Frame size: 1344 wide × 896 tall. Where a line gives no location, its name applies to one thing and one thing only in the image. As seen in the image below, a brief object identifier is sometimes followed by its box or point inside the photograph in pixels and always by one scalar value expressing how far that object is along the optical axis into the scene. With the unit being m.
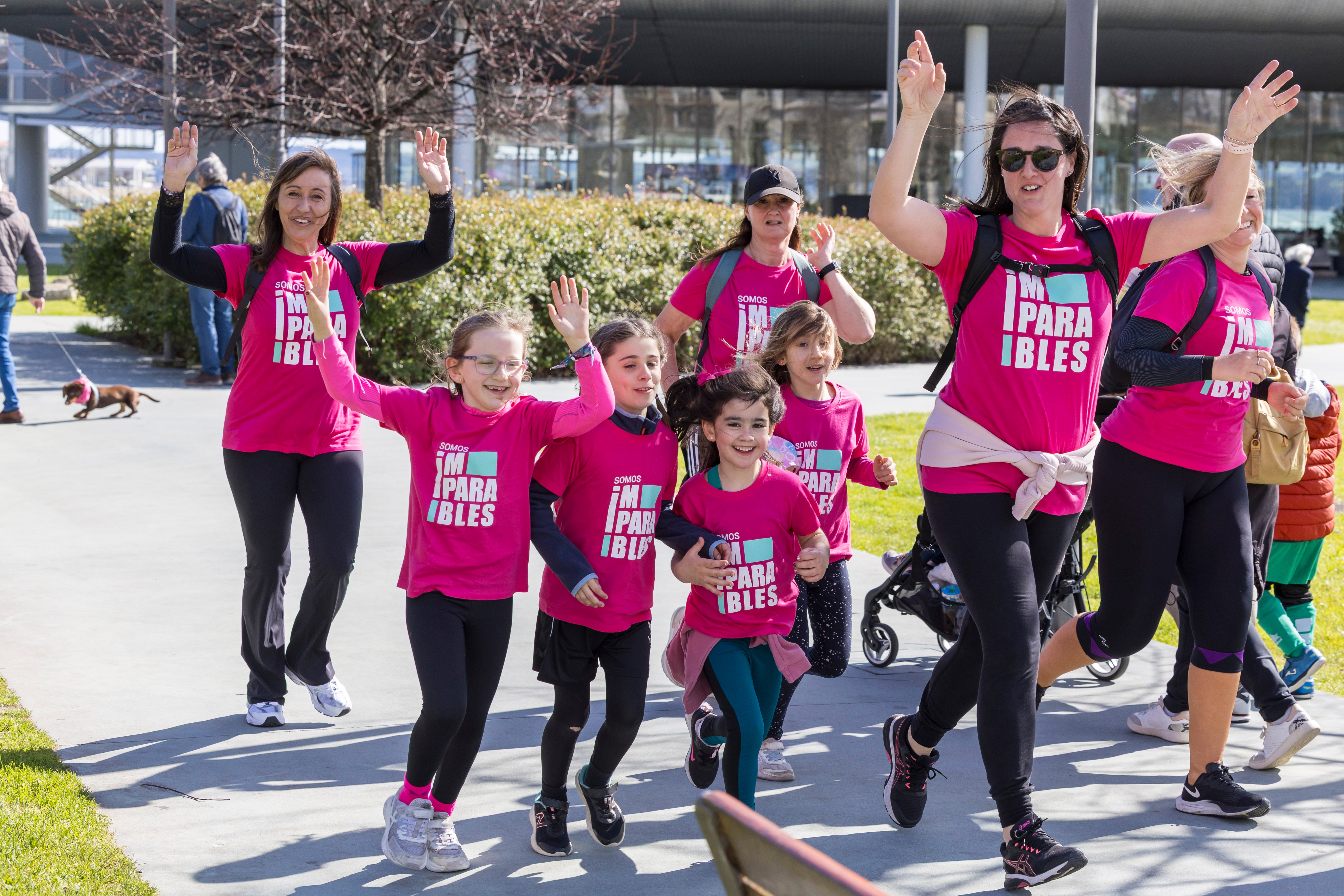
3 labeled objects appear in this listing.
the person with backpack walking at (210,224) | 12.38
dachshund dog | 11.12
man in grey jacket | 11.15
